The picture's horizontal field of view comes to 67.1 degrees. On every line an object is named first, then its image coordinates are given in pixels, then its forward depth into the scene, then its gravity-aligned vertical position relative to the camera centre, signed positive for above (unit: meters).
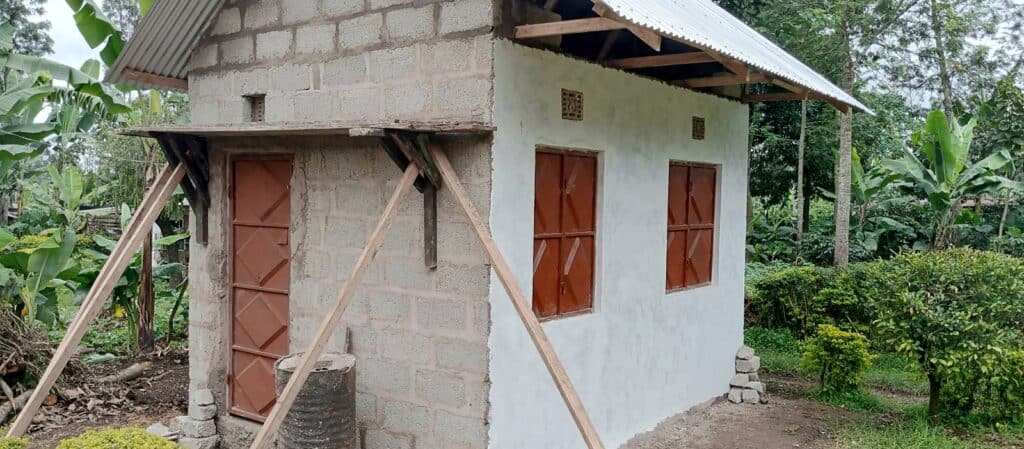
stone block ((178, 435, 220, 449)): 6.09 -2.00
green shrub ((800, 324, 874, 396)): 7.93 -1.62
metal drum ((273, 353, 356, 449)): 4.91 -1.39
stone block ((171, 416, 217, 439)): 6.16 -1.91
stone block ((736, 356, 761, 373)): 8.16 -1.74
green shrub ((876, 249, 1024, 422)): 6.56 -1.02
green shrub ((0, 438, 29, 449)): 4.30 -1.44
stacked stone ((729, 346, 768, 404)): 8.00 -1.90
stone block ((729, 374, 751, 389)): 8.05 -1.88
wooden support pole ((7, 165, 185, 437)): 4.86 -0.68
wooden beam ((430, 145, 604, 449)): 4.11 -0.79
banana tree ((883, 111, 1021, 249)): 11.52 +0.52
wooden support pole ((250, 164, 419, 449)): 4.01 -0.71
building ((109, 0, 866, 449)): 4.82 +0.02
